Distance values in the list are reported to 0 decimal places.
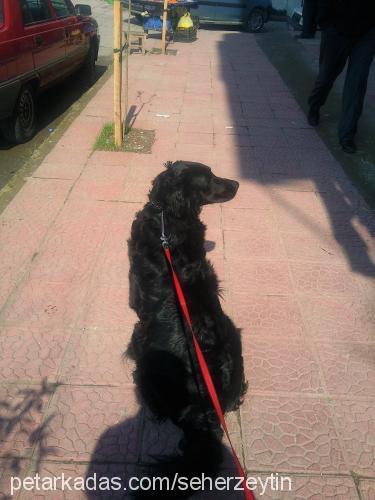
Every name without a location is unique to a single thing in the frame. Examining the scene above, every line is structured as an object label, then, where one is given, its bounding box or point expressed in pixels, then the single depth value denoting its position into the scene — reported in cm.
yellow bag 1232
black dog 189
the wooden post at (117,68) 469
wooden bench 1034
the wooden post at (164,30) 1005
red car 486
